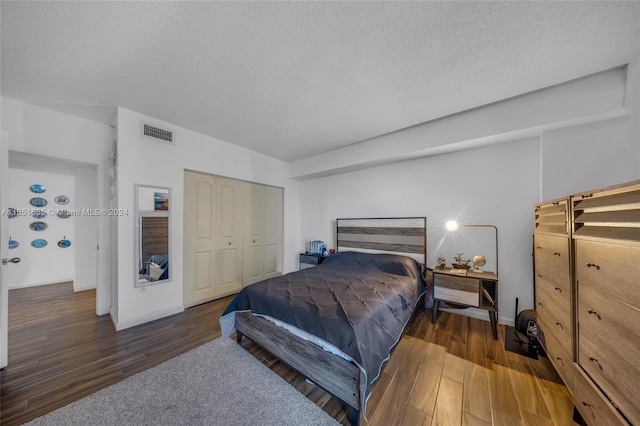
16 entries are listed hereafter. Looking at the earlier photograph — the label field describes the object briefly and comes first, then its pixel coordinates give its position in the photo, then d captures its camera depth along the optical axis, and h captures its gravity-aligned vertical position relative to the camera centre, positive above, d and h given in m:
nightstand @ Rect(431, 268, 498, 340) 2.41 -0.93
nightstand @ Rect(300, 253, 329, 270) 4.18 -0.94
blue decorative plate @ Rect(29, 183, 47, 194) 4.11 +0.49
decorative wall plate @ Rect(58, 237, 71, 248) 4.40 -0.63
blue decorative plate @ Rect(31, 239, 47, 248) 4.16 -0.60
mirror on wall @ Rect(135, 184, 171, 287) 2.68 -0.28
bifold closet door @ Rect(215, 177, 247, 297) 3.59 -0.38
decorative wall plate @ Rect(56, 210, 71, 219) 4.38 -0.02
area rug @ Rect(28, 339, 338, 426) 1.38 -1.36
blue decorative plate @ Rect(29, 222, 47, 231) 4.14 -0.26
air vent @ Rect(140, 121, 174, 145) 2.71 +1.08
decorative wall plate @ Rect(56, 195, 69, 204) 4.34 +0.29
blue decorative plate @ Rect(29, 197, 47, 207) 4.11 +0.22
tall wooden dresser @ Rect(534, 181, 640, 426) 0.92 -0.48
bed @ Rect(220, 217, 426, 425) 1.41 -0.86
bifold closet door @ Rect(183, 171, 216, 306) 3.20 -0.40
